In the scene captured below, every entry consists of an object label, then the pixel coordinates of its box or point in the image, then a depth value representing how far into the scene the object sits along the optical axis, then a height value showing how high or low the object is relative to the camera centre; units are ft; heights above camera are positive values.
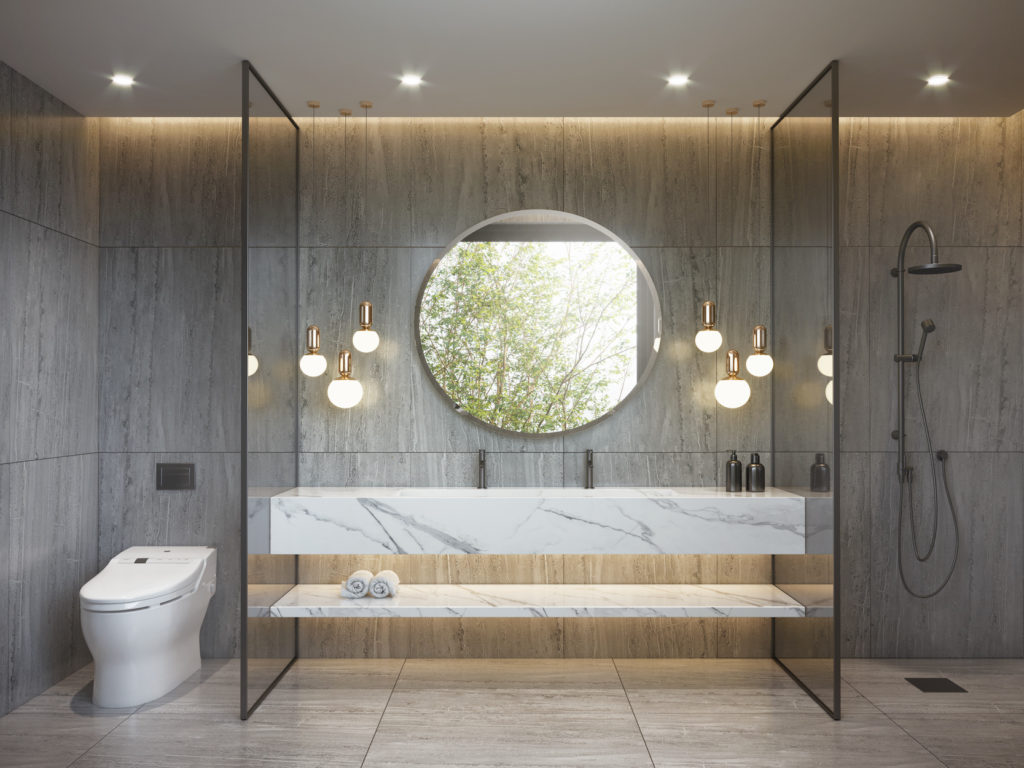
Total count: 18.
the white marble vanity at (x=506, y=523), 10.37 -1.68
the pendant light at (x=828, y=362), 9.55 +0.48
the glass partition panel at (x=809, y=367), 9.55 +0.45
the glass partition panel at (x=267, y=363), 9.66 +0.49
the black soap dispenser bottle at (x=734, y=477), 11.05 -1.11
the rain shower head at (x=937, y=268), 10.27 +1.78
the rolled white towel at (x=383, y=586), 10.80 -2.64
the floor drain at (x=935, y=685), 10.58 -3.99
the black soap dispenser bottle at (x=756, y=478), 11.06 -1.13
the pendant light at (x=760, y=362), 11.39 +0.57
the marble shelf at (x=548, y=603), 10.32 -2.81
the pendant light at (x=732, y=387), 11.35 +0.19
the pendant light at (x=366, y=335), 11.59 +0.97
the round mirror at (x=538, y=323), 11.62 +1.17
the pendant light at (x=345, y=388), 11.44 +0.16
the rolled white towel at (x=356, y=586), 10.78 -2.63
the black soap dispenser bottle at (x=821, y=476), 9.65 -0.96
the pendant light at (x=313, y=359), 11.47 +0.60
